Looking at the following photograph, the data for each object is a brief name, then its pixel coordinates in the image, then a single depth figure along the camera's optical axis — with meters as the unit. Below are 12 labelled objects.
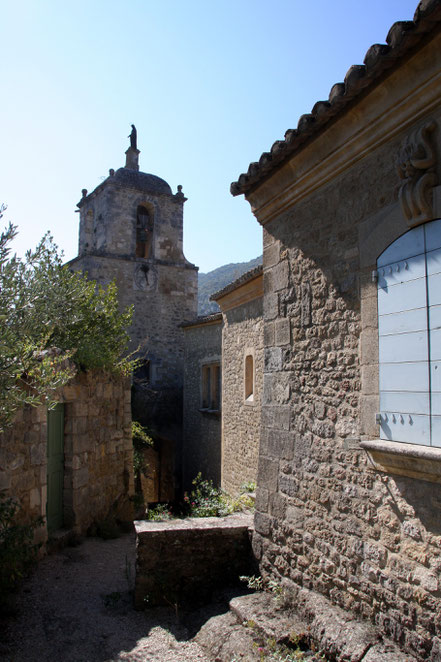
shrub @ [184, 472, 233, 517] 5.64
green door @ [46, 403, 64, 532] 6.54
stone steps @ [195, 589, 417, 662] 3.24
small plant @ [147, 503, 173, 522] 5.52
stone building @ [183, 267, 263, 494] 9.73
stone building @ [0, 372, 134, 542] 5.61
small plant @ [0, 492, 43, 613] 4.40
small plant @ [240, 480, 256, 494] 8.12
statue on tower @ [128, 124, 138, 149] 21.23
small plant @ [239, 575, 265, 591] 4.68
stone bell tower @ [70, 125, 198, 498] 18.80
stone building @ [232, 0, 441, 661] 3.05
